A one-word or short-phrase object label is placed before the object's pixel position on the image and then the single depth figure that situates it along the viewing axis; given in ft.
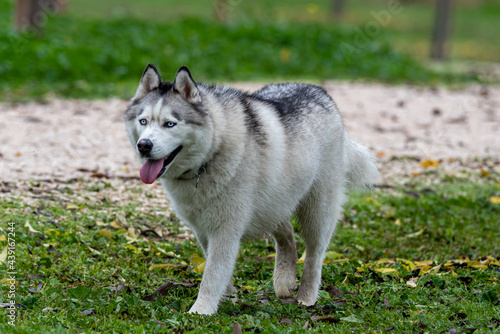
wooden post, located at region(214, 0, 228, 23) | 126.82
